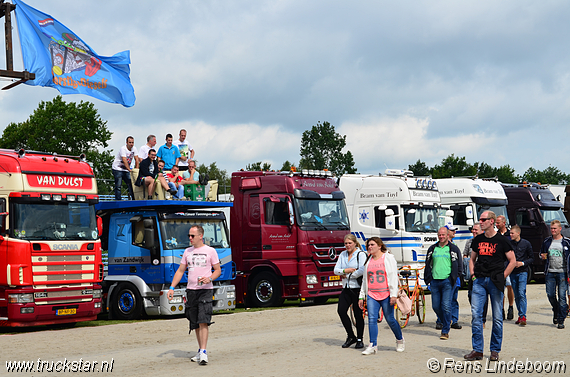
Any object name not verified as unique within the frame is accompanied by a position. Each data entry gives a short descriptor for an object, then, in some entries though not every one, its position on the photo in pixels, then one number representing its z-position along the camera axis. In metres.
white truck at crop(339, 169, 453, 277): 19.36
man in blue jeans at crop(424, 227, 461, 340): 11.51
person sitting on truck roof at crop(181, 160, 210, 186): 16.72
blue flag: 14.52
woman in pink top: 9.48
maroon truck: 17.48
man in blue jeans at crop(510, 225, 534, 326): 12.91
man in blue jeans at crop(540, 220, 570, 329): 12.78
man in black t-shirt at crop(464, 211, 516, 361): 8.93
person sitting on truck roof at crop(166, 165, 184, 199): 16.14
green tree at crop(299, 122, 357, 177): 96.62
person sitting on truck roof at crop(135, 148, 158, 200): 15.98
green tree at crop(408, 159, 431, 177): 90.82
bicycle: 12.95
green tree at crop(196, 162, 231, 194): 92.50
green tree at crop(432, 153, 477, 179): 92.19
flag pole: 13.88
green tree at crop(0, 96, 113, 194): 55.22
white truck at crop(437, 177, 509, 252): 22.88
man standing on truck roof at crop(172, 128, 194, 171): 18.24
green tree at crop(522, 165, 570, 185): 128.75
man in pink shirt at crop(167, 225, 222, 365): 9.06
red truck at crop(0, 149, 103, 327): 13.02
